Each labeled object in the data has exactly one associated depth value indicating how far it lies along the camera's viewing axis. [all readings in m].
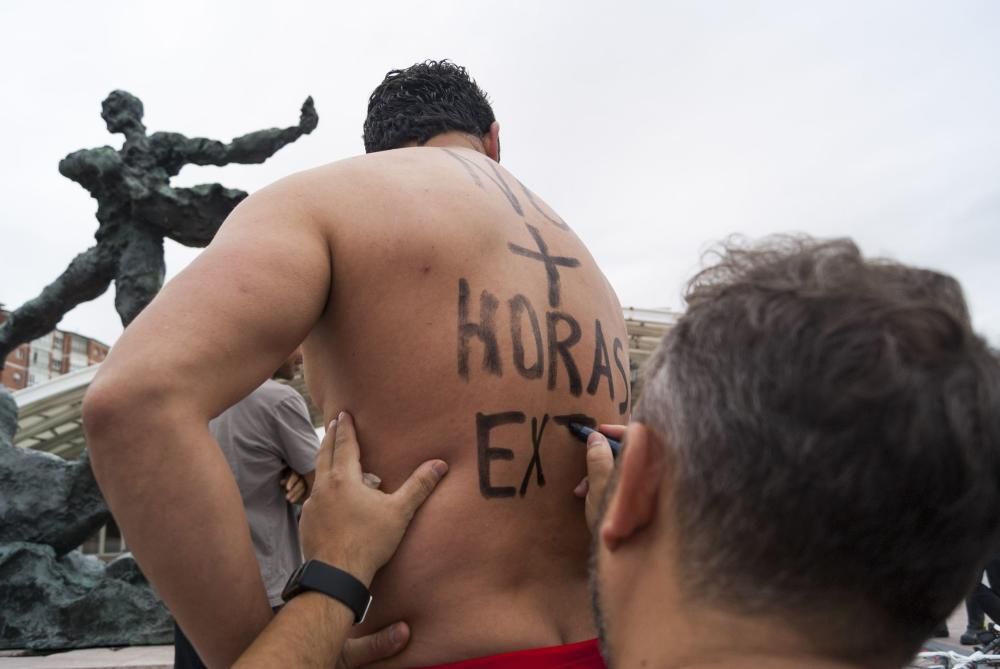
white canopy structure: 12.22
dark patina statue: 4.61
